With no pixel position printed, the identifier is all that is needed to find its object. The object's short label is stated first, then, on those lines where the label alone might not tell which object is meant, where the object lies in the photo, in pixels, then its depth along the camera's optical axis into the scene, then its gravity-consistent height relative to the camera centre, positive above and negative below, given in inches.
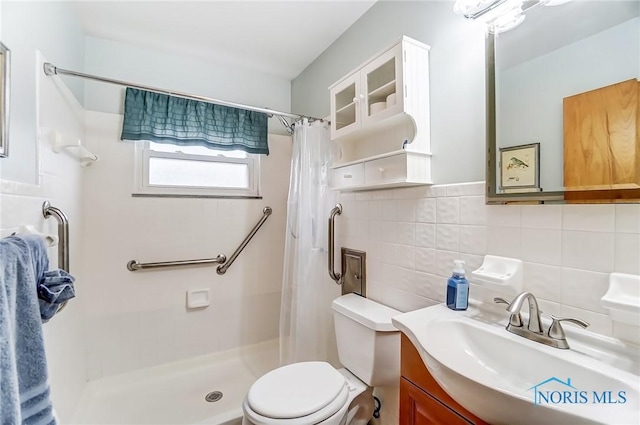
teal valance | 73.0 +25.3
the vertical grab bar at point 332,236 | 68.2 -5.5
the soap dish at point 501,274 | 35.6 -8.0
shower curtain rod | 47.6 +26.7
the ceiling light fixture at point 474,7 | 37.2 +27.9
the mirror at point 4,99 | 34.1 +14.1
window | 75.9 +12.2
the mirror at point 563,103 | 28.8 +13.1
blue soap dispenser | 40.3 -11.0
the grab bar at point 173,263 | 72.9 -13.6
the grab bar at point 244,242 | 83.7 -8.8
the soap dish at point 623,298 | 25.9 -8.3
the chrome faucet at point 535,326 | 30.2 -12.9
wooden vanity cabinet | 30.3 -21.6
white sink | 21.6 -15.0
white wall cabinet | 47.1 +17.7
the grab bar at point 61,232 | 45.5 -3.0
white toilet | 42.3 -28.8
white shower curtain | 69.6 -11.4
